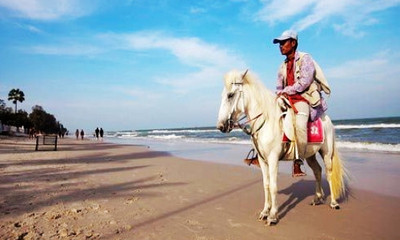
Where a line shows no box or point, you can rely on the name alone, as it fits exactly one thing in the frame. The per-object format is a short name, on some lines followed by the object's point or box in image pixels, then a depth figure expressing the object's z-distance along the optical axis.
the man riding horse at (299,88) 4.82
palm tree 83.38
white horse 4.46
